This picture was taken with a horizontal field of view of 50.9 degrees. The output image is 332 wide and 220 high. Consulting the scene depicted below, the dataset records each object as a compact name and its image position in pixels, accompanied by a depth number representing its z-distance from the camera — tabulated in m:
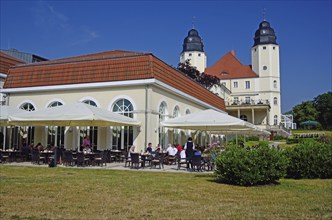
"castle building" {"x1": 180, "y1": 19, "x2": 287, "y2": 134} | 70.12
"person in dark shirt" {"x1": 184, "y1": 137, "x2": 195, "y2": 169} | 14.84
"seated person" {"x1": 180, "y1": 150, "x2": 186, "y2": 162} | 16.69
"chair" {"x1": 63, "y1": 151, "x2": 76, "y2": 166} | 15.61
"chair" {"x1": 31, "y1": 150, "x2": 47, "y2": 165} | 16.36
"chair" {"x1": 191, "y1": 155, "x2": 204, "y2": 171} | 13.97
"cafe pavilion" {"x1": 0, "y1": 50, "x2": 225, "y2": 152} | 19.55
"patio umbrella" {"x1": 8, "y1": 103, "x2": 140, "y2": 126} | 15.11
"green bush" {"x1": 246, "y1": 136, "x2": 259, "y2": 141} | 43.79
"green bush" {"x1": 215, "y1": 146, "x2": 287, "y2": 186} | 10.25
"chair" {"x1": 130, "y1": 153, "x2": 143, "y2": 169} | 15.05
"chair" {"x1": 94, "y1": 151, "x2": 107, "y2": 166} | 16.14
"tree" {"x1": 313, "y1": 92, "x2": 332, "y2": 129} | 78.50
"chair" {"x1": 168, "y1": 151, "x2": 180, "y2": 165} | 17.28
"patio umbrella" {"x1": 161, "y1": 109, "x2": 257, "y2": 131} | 15.20
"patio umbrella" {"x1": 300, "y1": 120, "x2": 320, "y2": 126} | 65.06
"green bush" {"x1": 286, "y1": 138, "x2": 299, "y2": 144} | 35.36
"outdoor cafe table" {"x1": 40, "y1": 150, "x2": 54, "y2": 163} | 16.61
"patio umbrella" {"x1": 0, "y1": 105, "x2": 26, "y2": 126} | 17.58
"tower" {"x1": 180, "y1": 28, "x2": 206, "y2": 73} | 74.62
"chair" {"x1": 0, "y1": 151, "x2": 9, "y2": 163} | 17.09
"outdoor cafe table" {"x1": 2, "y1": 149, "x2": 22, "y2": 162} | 17.34
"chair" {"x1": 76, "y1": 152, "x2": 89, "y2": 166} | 15.73
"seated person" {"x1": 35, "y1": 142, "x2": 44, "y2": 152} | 17.57
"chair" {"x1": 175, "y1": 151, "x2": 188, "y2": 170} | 15.29
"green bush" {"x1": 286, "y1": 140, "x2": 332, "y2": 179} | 12.08
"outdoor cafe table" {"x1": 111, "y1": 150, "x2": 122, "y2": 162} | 18.23
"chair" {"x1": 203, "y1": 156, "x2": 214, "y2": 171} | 14.70
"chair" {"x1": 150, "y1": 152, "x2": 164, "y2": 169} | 15.52
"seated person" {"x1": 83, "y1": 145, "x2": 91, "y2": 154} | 16.53
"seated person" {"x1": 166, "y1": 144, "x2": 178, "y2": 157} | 17.52
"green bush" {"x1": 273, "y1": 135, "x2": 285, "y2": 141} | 49.60
